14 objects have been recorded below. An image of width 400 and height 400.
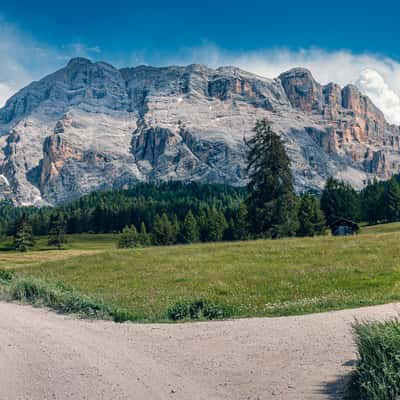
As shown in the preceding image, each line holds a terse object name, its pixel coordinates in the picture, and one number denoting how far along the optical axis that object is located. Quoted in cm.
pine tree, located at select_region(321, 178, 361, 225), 10606
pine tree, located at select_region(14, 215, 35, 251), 13150
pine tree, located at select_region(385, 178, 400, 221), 11406
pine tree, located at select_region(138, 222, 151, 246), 11772
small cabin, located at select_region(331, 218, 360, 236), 7739
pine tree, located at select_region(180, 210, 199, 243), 11889
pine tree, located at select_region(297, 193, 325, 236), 8456
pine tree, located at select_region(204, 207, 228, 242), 12073
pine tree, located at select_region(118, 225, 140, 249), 11289
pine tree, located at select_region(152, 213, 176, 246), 11756
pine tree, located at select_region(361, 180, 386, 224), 11842
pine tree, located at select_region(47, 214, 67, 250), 14359
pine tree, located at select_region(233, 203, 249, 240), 10191
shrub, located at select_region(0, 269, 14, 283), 2690
